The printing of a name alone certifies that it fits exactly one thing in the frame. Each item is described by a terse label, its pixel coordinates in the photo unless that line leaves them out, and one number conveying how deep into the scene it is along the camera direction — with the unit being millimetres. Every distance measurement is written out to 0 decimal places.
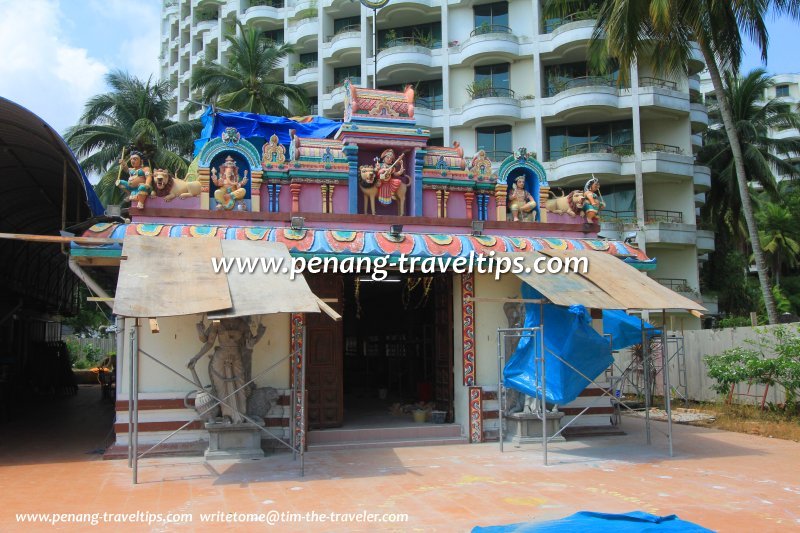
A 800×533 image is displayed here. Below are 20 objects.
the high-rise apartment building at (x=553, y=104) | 30453
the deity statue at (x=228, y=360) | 10328
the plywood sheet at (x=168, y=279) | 8273
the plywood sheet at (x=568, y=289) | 9891
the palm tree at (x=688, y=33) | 16484
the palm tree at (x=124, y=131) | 26734
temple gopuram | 10945
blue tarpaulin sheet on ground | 5297
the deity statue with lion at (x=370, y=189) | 12711
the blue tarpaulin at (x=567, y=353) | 10367
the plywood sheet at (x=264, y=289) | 8539
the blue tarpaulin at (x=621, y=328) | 13938
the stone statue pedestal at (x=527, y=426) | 11578
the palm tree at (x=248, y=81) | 29197
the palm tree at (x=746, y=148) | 31642
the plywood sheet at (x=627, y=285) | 10234
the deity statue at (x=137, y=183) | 11383
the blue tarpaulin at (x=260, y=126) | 14992
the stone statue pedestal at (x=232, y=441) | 10195
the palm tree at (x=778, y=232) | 38719
